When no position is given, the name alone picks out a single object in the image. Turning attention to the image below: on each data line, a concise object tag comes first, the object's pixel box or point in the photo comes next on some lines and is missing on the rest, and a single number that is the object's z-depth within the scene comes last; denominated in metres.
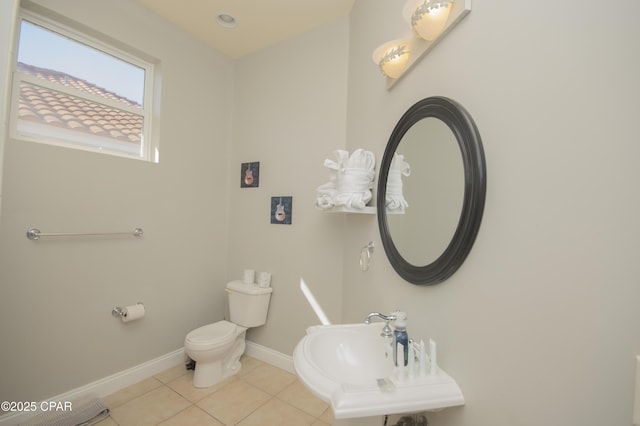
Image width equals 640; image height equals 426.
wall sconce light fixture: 0.88
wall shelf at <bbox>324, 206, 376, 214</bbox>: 1.44
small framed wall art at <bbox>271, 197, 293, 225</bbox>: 2.29
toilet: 1.97
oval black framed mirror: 0.81
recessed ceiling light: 2.14
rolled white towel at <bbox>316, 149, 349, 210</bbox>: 1.50
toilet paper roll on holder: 1.91
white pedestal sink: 0.75
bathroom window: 1.65
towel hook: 1.51
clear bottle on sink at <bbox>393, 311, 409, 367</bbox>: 0.95
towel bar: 1.58
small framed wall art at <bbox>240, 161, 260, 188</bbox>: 2.50
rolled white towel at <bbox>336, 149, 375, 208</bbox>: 1.44
